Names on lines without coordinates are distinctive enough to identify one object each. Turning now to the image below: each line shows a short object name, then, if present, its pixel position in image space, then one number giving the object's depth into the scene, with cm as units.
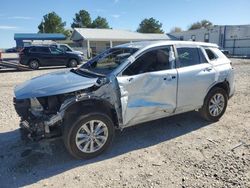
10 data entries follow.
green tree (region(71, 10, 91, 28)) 6394
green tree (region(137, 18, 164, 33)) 5984
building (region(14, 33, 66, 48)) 3691
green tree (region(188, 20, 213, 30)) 7700
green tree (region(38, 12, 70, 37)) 5644
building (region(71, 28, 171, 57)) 3133
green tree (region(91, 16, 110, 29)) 6341
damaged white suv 362
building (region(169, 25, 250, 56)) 3234
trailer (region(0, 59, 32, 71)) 1501
